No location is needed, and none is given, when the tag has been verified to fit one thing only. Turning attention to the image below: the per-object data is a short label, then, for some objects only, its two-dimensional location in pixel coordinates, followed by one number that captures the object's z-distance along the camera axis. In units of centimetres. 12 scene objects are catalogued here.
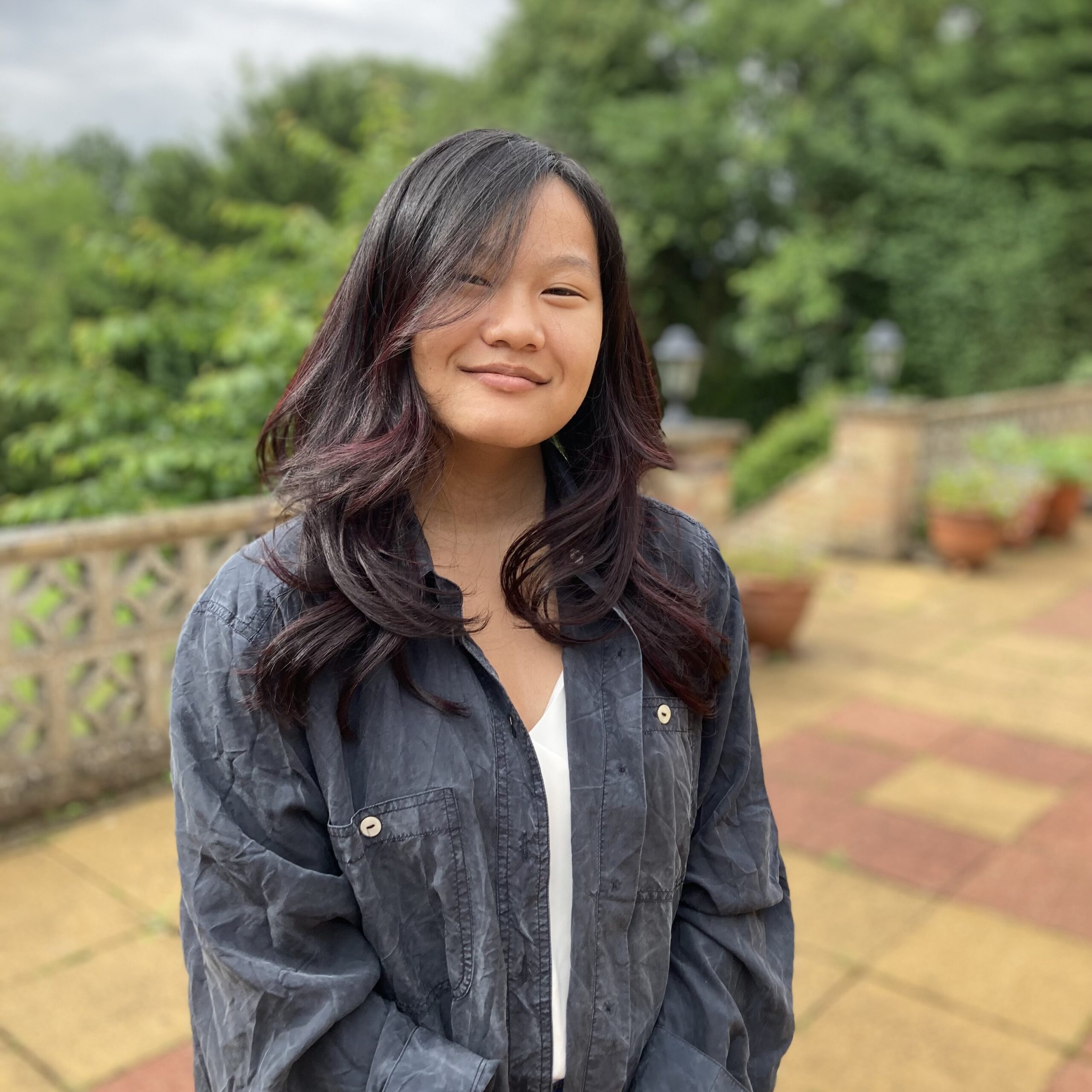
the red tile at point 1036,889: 347
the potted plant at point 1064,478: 916
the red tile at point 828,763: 452
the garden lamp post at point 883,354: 1011
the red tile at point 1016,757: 465
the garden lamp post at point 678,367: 713
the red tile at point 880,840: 378
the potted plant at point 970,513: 820
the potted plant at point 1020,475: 869
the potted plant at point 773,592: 607
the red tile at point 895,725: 501
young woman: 118
